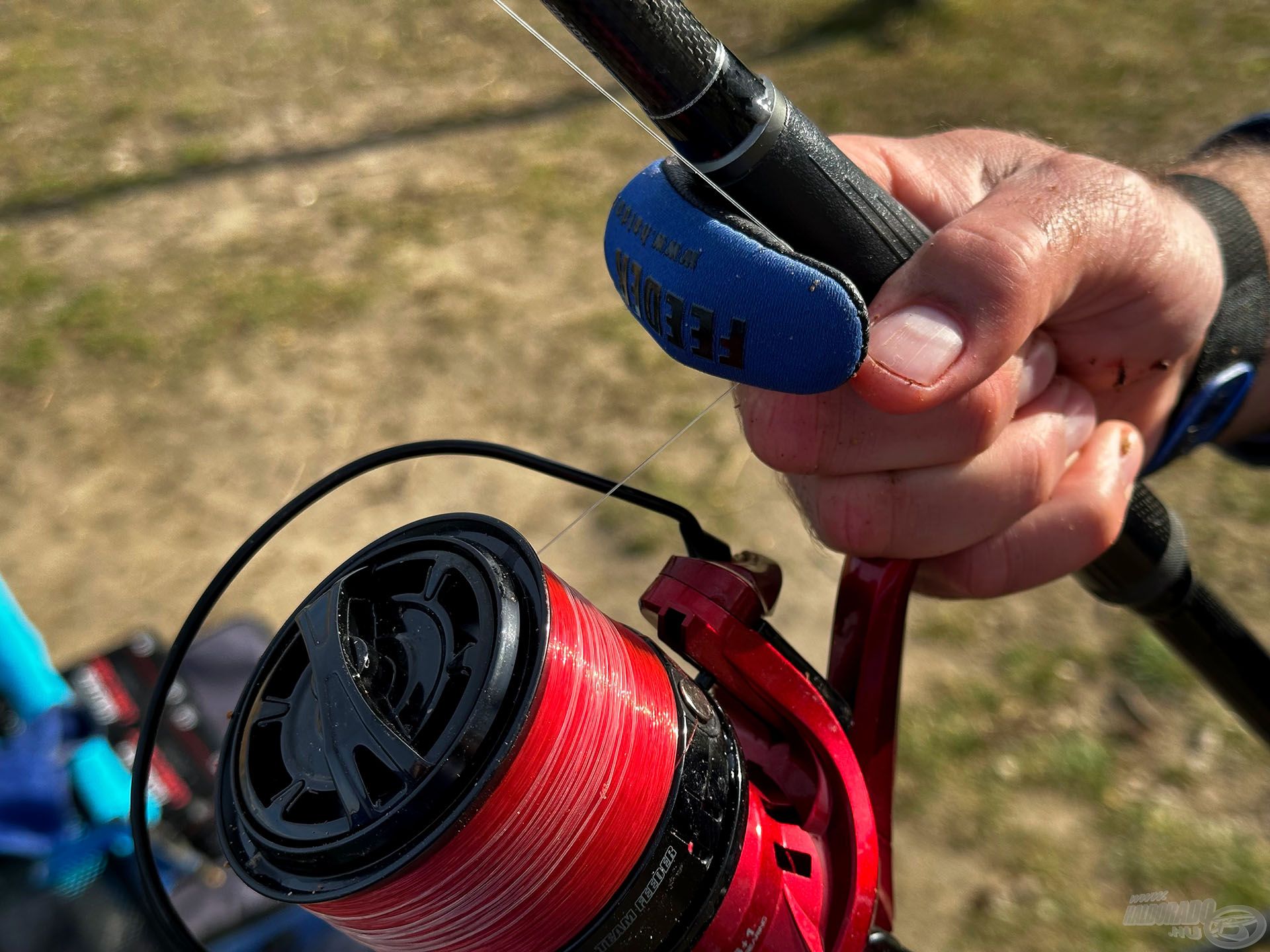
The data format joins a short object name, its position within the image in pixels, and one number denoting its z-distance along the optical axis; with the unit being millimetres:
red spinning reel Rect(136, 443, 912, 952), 165
